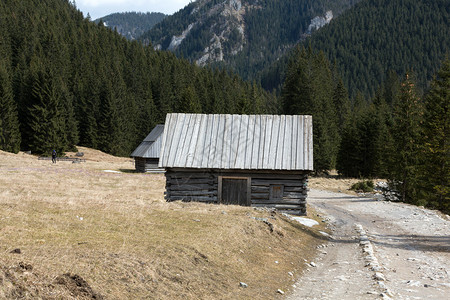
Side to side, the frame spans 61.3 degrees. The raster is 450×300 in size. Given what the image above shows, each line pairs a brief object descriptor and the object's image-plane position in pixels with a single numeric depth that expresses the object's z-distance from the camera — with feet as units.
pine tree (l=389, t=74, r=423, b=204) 113.70
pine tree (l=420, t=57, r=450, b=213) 106.93
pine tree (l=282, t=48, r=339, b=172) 199.52
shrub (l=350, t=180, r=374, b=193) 147.08
